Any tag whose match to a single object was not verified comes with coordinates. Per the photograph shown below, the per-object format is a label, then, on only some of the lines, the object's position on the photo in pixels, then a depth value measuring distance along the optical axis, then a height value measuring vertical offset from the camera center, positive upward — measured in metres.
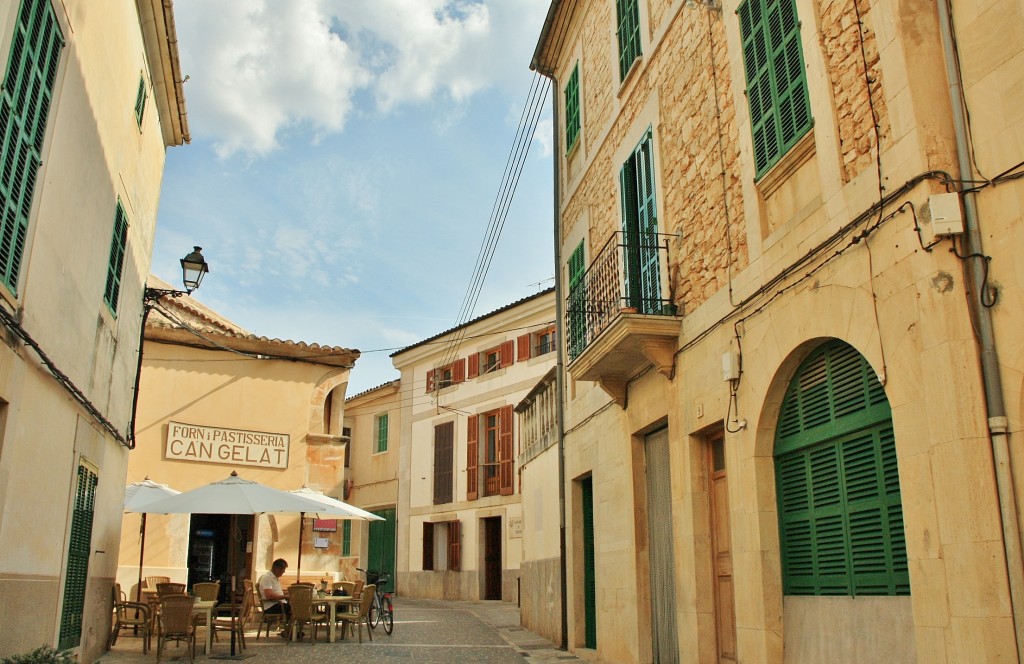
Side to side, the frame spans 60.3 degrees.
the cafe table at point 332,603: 12.81 -0.73
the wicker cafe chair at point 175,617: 10.25 -0.72
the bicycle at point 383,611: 14.62 -0.96
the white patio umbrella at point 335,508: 13.94 +0.69
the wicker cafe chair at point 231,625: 11.51 -0.92
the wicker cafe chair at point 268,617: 13.07 -0.94
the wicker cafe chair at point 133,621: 11.53 -0.87
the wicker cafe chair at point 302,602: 12.53 -0.69
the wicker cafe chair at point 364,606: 12.85 -0.79
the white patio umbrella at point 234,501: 12.30 +0.73
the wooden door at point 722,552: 7.51 -0.02
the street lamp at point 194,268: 11.08 +3.48
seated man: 13.01 -0.60
